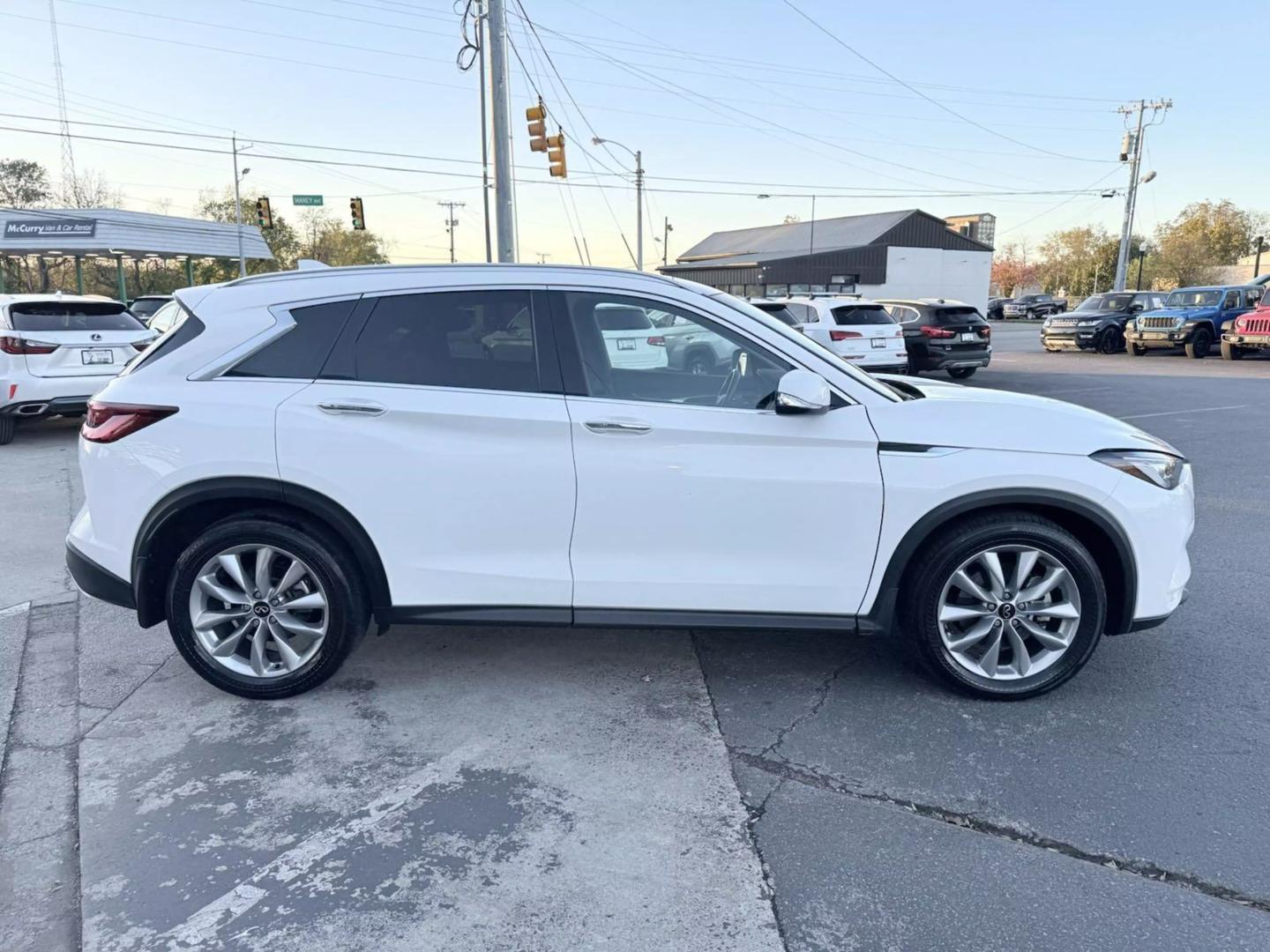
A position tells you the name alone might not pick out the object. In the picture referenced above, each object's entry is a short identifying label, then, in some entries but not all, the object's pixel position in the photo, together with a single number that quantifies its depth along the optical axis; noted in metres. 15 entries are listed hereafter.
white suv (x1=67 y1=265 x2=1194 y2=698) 3.41
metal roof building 54.50
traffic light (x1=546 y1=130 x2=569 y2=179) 16.66
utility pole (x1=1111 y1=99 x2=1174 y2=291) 42.75
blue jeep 22.38
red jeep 20.31
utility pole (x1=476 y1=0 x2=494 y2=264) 15.21
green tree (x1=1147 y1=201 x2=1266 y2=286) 71.75
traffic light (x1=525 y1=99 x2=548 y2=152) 16.19
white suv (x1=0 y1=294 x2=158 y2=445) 9.39
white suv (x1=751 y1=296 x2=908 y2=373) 14.15
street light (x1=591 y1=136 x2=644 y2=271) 36.06
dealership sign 38.81
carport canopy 38.88
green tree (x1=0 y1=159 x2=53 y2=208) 57.66
